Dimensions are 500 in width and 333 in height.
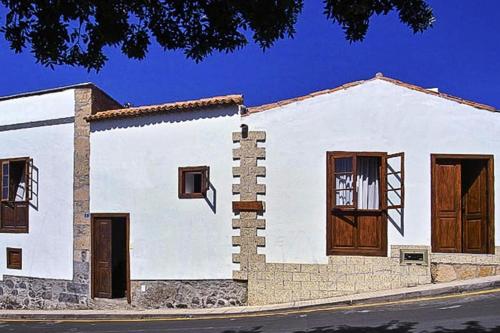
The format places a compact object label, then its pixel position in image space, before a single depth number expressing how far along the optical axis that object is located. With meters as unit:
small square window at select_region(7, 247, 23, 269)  13.94
